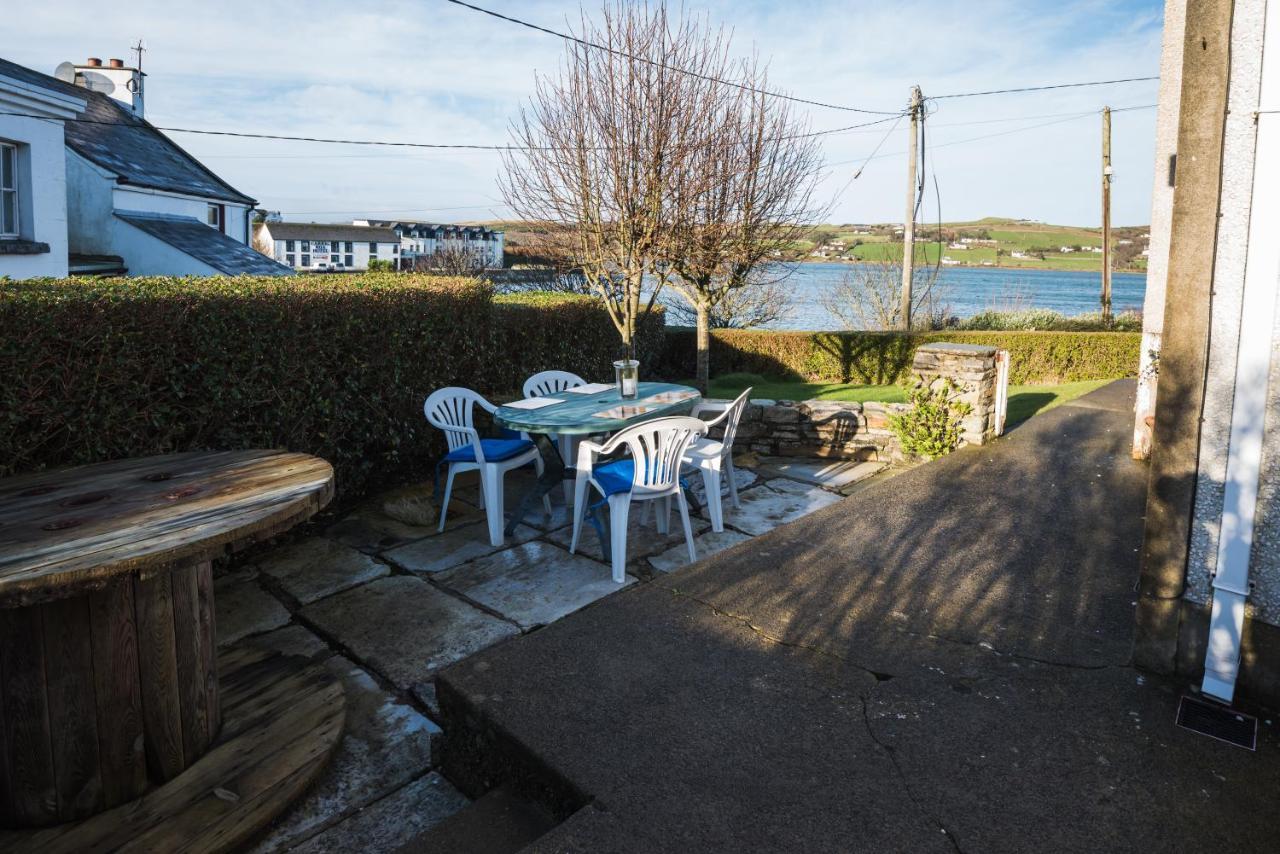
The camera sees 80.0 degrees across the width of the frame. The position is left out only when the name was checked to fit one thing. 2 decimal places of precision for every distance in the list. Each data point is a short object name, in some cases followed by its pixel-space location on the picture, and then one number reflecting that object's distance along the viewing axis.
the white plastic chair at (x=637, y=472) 4.39
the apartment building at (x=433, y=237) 60.66
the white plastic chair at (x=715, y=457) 5.02
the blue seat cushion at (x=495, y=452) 5.23
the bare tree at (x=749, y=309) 21.08
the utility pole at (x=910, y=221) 17.19
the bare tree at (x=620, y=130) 9.02
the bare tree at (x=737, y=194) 9.54
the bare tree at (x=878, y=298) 22.53
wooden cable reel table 2.16
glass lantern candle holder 5.75
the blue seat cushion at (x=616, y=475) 4.42
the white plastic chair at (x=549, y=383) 6.76
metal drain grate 2.25
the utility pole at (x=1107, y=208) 20.42
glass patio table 4.89
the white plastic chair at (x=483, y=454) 5.05
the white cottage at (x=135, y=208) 15.16
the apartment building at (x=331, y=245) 66.00
